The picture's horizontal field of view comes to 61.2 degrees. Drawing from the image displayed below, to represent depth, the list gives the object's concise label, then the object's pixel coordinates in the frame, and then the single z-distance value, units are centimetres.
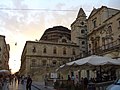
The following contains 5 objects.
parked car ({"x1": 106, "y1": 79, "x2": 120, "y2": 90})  468
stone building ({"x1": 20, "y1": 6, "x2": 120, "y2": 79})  1757
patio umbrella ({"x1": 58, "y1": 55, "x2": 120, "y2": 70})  737
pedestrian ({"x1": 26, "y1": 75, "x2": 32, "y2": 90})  944
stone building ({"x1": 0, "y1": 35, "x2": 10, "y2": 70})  3408
